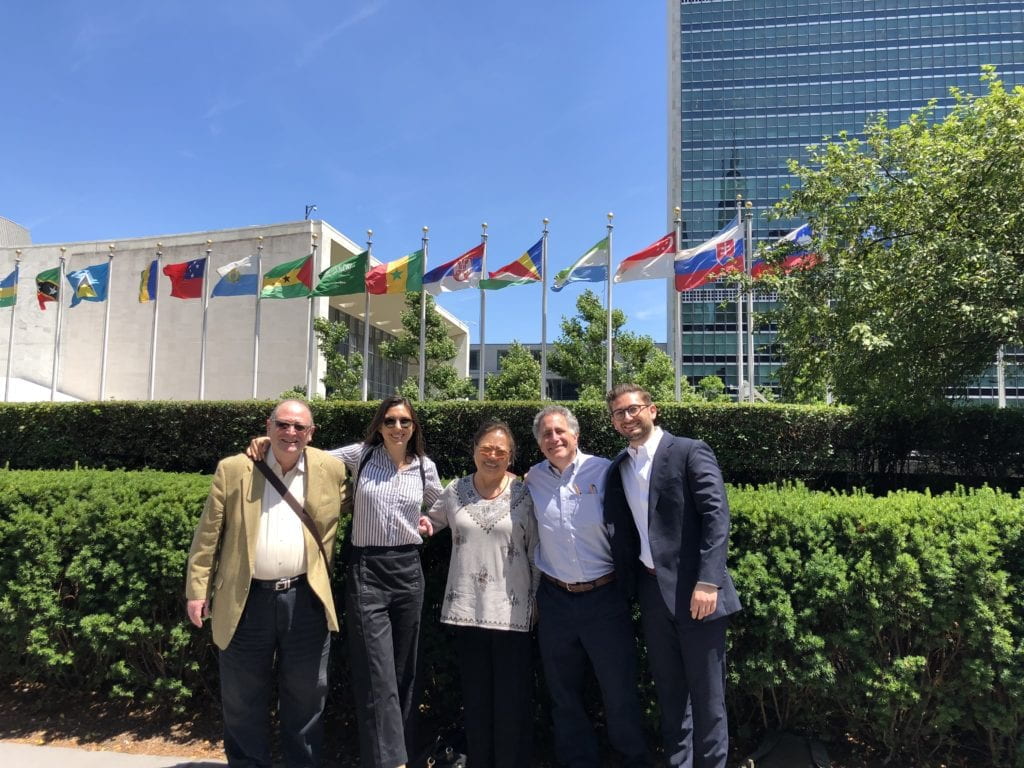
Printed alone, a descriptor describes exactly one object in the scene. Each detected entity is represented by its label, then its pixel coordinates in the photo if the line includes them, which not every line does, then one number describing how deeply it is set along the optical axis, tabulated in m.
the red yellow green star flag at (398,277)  15.98
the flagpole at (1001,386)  17.23
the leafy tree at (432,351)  26.02
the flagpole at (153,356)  22.09
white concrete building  31.28
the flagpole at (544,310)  14.96
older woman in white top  2.84
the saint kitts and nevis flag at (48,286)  19.98
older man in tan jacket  2.81
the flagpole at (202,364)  21.48
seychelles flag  14.96
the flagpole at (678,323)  13.17
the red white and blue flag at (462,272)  15.44
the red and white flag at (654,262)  13.22
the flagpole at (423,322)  15.91
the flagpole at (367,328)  16.57
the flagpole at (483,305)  15.28
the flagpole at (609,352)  13.70
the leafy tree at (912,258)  6.42
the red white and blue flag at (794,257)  8.25
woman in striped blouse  2.84
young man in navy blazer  2.67
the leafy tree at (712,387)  31.64
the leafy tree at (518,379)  27.33
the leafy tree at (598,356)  23.95
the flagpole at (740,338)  13.37
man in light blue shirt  2.80
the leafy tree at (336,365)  27.09
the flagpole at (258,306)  17.95
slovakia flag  12.84
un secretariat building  74.44
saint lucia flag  19.00
